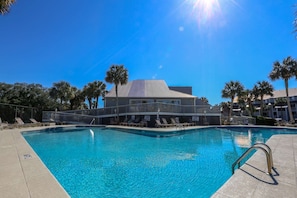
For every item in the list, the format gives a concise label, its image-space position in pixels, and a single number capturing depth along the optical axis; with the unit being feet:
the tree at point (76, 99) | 86.01
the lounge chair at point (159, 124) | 47.59
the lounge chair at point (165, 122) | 48.96
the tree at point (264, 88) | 76.51
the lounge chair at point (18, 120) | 45.83
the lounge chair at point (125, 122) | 53.30
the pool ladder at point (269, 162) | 9.99
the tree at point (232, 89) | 67.83
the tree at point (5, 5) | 14.95
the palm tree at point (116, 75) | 57.16
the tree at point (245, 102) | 83.85
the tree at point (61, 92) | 78.05
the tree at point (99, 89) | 82.29
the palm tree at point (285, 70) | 56.64
